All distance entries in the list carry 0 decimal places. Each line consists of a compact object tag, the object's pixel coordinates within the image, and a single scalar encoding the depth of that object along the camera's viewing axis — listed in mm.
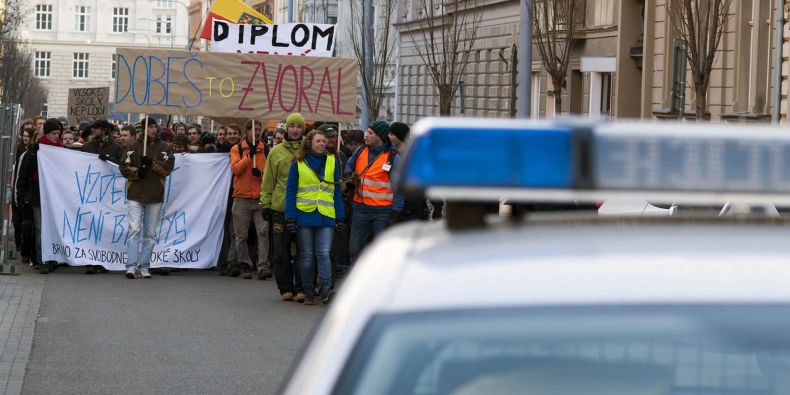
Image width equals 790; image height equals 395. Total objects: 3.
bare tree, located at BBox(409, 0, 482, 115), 36875
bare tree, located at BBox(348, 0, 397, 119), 34812
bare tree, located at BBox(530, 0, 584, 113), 33125
